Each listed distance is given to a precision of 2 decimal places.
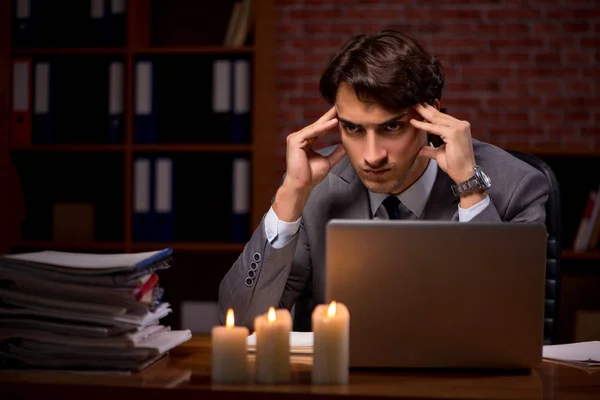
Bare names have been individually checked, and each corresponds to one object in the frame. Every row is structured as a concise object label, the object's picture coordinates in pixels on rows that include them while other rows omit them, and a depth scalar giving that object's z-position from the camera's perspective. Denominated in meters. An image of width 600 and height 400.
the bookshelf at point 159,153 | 4.17
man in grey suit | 2.39
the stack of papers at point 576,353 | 2.04
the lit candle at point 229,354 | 1.85
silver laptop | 1.89
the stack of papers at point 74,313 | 1.94
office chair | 2.59
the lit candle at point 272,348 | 1.85
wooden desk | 1.81
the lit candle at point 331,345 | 1.84
